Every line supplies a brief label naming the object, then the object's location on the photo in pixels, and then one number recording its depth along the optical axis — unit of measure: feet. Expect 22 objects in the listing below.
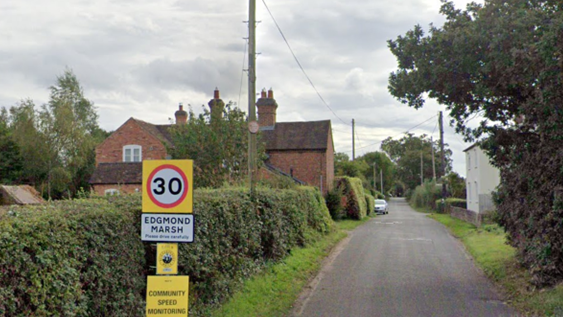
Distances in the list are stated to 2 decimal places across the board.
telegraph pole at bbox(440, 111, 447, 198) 150.51
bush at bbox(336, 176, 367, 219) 128.47
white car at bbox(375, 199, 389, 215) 178.60
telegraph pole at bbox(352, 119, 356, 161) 192.13
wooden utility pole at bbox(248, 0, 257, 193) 49.08
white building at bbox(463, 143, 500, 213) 118.32
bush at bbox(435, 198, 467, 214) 152.35
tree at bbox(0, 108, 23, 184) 150.82
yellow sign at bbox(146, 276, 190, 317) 19.80
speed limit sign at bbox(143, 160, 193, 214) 19.81
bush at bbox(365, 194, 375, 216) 155.33
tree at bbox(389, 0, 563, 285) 35.09
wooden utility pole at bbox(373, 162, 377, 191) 355.15
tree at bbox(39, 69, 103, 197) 145.28
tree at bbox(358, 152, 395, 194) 379.55
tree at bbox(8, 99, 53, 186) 145.48
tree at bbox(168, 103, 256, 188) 83.41
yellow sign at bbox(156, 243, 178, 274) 20.10
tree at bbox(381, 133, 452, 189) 363.15
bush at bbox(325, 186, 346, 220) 120.67
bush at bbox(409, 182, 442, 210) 206.80
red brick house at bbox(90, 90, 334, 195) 129.08
